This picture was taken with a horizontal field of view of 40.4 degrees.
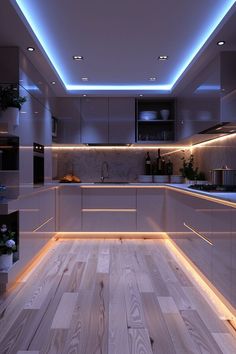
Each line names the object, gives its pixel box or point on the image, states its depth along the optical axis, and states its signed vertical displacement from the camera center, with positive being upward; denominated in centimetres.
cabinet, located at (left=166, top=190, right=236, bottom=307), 213 -55
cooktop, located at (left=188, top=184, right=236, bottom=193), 284 -15
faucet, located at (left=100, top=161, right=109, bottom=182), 541 +3
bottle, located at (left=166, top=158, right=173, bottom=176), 530 +6
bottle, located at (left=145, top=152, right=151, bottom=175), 533 +9
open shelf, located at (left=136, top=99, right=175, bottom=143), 502 +80
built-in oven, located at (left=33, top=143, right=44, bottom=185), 358 +9
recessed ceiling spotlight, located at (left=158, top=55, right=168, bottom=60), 353 +127
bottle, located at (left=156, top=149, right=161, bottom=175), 531 +12
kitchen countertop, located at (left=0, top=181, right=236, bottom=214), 232 -19
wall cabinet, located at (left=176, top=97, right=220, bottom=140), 312 +66
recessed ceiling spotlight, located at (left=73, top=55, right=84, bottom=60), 352 +126
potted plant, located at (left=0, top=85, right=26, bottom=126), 270 +56
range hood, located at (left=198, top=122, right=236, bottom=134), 300 +44
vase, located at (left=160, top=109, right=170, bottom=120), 501 +91
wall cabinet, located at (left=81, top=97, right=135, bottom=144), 495 +81
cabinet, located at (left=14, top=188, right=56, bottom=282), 292 -57
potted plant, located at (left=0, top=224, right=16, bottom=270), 261 -63
